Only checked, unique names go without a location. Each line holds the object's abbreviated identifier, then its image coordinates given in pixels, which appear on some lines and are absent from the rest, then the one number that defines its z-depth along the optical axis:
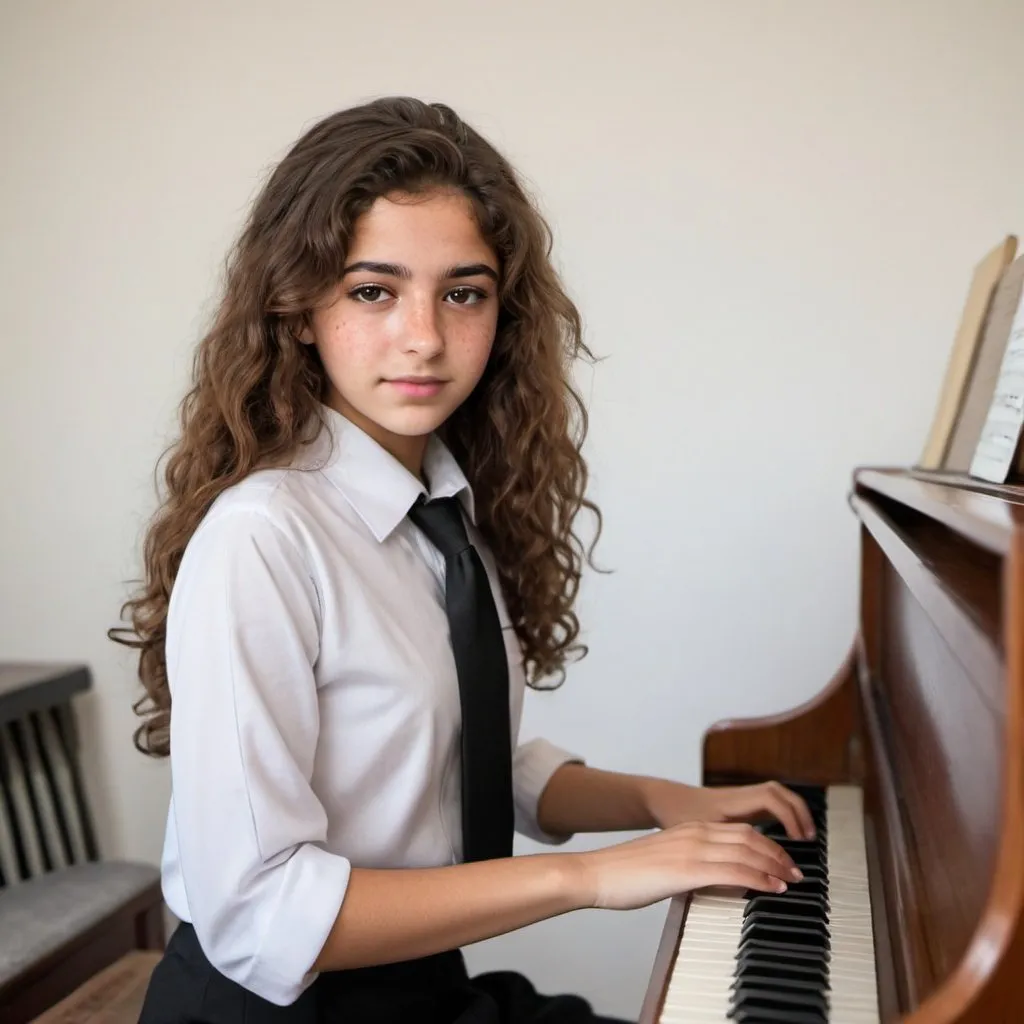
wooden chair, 1.91
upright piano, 0.68
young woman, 1.11
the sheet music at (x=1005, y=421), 1.24
